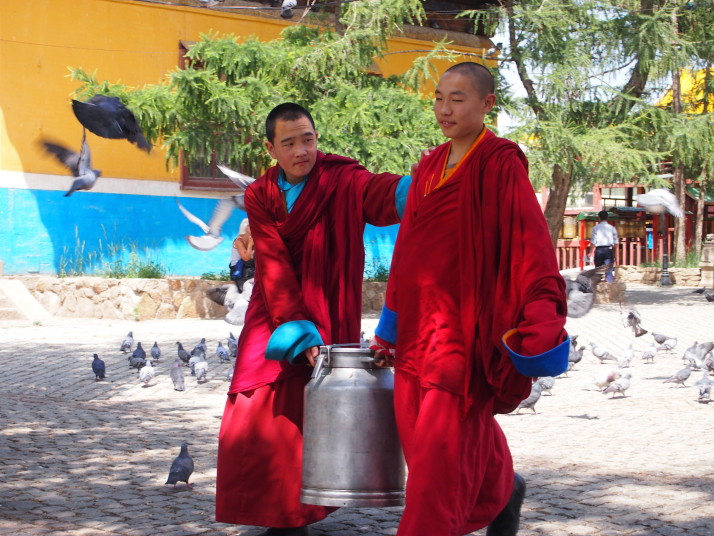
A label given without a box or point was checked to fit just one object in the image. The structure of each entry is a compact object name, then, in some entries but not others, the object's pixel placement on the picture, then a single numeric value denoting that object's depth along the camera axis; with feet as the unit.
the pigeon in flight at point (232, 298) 37.81
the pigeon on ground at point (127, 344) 36.01
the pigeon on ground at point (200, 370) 30.30
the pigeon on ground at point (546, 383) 25.85
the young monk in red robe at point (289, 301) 12.87
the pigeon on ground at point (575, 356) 32.97
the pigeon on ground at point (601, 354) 34.22
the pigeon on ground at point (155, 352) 33.08
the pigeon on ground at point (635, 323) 40.40
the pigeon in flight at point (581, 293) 32.83
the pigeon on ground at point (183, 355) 33.35
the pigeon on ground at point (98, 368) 29.81
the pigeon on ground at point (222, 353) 33.83
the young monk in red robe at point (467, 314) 10.66
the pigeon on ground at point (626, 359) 31.76
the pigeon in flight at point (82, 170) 32.17
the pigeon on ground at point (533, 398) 24.41
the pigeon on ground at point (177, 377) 28.68
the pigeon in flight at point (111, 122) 27.11
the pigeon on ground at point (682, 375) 29.27
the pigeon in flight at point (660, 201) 55.21
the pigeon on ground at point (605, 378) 27.73
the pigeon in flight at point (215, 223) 43.12
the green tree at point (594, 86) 54.95
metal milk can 11.37
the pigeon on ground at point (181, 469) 16.29
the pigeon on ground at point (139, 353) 32.12
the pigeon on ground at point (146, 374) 29.22
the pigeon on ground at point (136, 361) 32.04
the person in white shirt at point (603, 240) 68.03
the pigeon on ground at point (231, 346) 34.37
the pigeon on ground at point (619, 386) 27.37
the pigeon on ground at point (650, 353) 35.14
